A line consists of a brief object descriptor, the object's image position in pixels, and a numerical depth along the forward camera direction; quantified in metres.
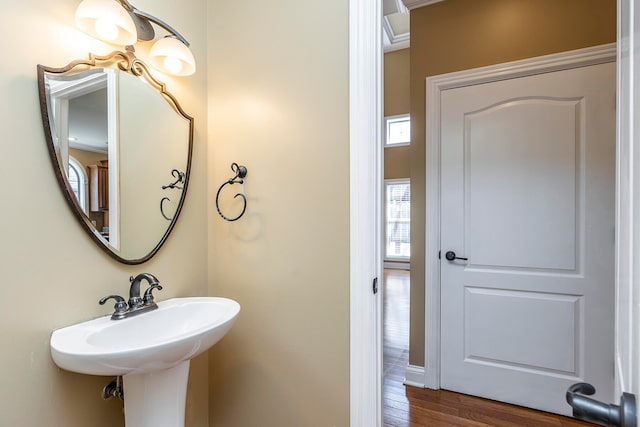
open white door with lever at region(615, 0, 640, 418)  0.42
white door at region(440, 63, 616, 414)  1.79
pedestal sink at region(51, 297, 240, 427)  0.84
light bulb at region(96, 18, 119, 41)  1.05
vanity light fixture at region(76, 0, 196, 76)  1.02
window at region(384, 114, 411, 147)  7.08
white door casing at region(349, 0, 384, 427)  1.18
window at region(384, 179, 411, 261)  7.39
